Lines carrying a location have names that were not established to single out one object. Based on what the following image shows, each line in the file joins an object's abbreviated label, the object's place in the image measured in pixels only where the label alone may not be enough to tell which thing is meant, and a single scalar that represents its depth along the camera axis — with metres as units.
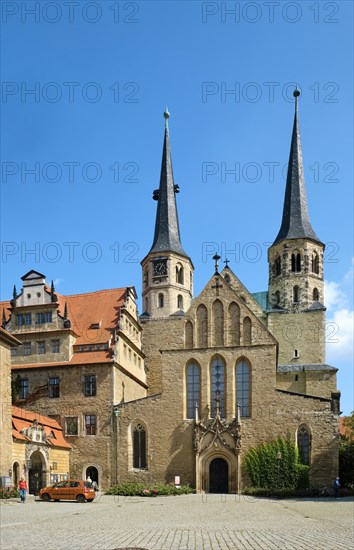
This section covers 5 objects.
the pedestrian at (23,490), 28.84
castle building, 40.69
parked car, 30.16
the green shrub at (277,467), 39.47
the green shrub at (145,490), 35.91
